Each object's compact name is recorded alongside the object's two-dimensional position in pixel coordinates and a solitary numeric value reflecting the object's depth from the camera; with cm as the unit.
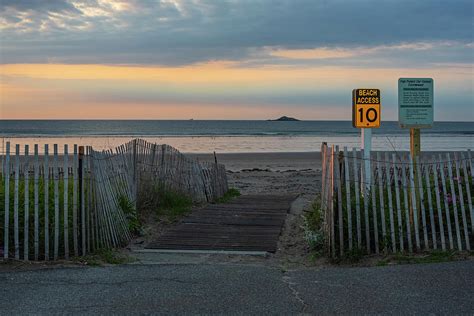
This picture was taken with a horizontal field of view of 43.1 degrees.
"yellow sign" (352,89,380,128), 938
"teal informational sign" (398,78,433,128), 861
